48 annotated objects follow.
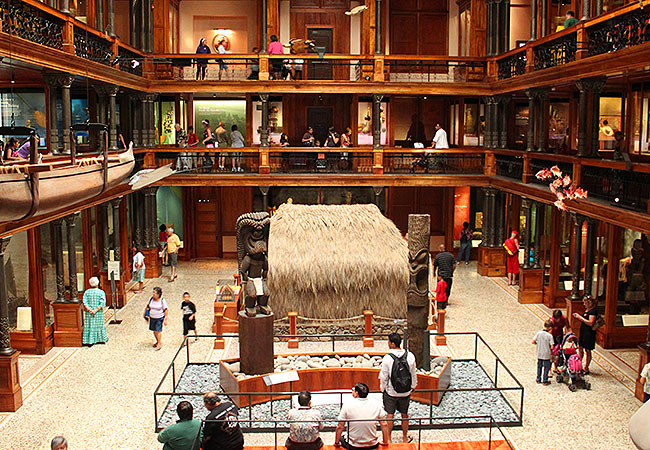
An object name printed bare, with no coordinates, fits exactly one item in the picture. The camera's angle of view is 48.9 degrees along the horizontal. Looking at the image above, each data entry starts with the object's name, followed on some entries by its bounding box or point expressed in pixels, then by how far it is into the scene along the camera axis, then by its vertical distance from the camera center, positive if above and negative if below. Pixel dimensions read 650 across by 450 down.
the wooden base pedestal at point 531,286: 18.72 -3.63
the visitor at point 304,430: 8.52 -3.36
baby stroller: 12.70 -3.84
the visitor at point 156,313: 14.62 -3.38
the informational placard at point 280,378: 11.76 -3.81
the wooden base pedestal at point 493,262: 22.05 -3.53
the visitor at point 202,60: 22.06 +2.72
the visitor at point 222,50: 22.00 +3.15
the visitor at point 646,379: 11.20 -3.70
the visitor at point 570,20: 17.05 +3.01
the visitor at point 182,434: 7.75 -3.09
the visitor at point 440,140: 23.06 +0.23
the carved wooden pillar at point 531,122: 19.52 +0.69
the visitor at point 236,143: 23.12 +0.15
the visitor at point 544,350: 12.59 -3.58
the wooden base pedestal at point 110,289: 18.23 -3.61
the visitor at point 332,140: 23.31 +0.25
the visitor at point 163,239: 22.40 -2.87
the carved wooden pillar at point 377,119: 22.48 +0.90
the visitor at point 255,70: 22.36 +2.42
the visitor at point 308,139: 23.39 +0.28
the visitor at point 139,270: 19.38 -3.34
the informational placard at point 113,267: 17.05 -2.84
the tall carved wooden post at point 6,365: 11.86 -3.62
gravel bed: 11.34 -4.27
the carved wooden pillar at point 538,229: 19.23 -2.20
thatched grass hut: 15.28 -2.72
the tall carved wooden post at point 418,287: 12.09 -2.39
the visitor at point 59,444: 7.05 -2.91
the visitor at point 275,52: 22.44 +2.99
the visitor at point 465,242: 23.66 -3.14
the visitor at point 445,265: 17.62 -2.89
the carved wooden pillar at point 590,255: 15.68 -2.37
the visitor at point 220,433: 8.09 -3.23
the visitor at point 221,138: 23.55 +0.32
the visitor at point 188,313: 14.94 -3.45
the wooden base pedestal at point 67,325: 15.23 -3.76
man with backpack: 9.84 -3.20
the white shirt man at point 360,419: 9.23 -3.48
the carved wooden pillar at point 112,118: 18.05 +0.76
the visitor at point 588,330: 13.28 -3.43
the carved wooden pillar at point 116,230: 18.75 -2.18
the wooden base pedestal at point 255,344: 12.32 -3.39
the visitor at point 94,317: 14.83 -3.54
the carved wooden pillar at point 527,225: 19.52 -2.18
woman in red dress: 20.17 -3.15
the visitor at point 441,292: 16.72 -3.37
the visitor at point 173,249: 21.42 -3.02
